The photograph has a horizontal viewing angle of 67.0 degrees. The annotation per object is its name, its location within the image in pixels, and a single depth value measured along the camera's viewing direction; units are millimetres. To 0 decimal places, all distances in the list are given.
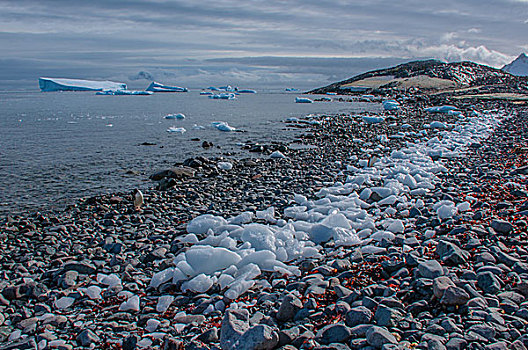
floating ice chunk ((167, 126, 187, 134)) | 19689
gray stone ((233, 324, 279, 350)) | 2725
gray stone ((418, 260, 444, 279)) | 3504
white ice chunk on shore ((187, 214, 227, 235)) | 5762
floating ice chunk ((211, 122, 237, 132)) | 20266
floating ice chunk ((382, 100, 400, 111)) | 31406
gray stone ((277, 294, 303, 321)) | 3232
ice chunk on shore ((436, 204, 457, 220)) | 5434
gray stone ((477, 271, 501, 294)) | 3191
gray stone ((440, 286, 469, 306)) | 2963
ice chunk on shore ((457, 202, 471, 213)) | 5593
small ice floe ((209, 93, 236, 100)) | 56956
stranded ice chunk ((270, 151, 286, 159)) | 12414
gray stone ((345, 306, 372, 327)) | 2918
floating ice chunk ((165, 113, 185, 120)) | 26375
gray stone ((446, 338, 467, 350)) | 2473
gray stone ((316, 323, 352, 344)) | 2752
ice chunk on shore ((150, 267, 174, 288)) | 4211
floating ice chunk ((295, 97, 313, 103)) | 44906
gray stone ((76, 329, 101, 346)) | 3201
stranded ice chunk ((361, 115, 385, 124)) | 22244
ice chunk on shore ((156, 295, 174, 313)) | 3729
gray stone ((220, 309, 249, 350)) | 2855
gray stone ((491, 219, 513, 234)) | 4504
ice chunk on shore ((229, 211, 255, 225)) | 6066
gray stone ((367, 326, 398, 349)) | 2584
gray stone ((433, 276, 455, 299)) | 3082
